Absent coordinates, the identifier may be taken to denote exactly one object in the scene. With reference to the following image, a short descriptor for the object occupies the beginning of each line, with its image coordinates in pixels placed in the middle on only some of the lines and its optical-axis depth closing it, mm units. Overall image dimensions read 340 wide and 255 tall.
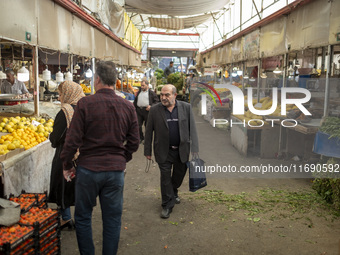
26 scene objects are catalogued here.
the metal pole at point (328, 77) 6504
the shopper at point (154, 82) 22184
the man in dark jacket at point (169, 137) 4988
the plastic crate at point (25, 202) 3517
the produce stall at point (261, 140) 8281
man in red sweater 3195
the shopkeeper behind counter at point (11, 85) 10131
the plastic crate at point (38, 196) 3744
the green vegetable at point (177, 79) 20234
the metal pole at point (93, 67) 11527
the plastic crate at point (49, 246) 3241
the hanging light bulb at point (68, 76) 8500
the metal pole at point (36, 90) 6762
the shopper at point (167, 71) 24953
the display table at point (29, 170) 4199
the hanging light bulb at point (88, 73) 10506
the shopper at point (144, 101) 10117
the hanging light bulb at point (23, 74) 6613
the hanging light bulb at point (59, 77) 7930
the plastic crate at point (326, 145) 5805
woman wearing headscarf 4242
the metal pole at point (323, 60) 9363
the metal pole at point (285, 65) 8547
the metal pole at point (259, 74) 10399
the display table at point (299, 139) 7168
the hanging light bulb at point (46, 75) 7805
